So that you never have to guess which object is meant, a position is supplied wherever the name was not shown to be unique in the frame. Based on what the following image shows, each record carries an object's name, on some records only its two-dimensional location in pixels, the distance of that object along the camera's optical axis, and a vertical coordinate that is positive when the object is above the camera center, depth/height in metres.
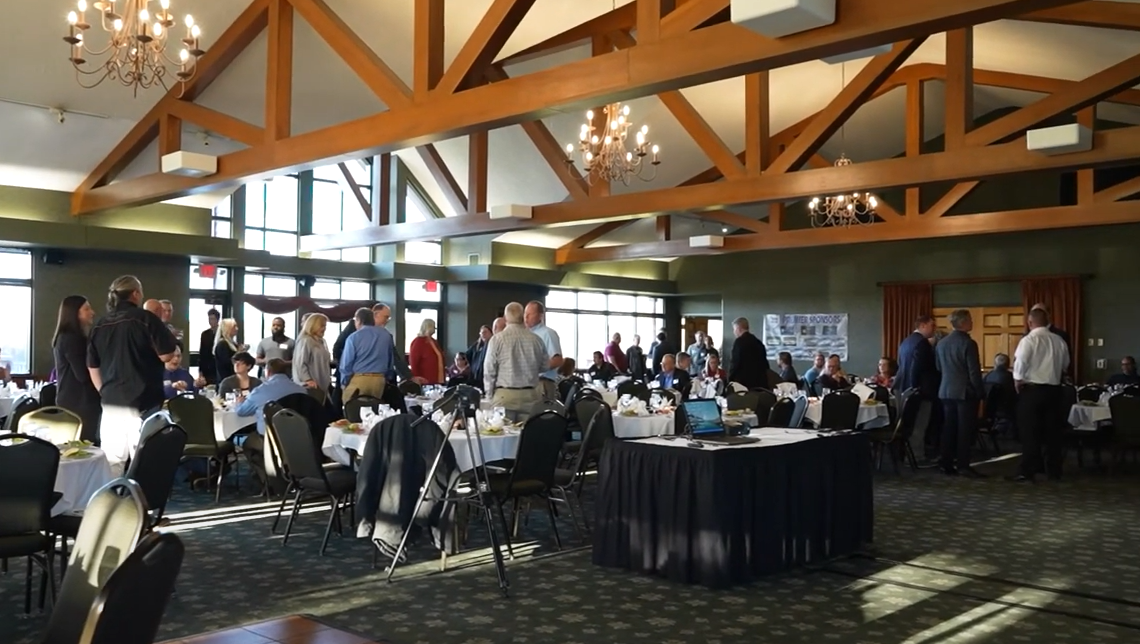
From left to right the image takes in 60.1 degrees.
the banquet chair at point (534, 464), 5.62 -0.72
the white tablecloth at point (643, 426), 7.54 -0.66
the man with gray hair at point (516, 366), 7.12 -0.19
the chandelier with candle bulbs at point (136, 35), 5.72 +1.82
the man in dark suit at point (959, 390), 9.16 -0.44
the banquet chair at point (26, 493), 3.92 -0.63
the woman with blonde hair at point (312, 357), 8.30 -0.16
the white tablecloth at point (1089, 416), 10.30 -0.76
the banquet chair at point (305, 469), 5.71 -0.77
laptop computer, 5.51 -0.46
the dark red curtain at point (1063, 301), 14.99 +0.65
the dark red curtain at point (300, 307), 14.91 +0.50
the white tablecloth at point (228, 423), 7.76 -0.67
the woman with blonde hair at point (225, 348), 10.59 -0.11
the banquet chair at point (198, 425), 7.51 -0.67
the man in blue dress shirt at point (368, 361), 8.48 -0.19
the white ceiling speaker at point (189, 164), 8.72 +1.56
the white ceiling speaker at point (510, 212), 11.48 +1.51
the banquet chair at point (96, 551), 2.41 -0.54
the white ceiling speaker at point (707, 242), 13.99 +1.42
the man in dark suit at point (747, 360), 10.27 -0.20
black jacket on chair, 5.27 -0.73
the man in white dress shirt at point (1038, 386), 8.77 -0.39
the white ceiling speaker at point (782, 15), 4.62 +1.56
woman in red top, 11.73 -0.19
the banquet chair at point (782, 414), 7.93 -0.59
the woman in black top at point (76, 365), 5.76 -0.17
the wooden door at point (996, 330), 15.78 +0.21
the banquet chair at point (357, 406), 7.16 -0.50
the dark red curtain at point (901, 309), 16.78 +0.58
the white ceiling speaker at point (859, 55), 5.24 +1.56
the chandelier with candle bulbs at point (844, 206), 12.95 +1.84
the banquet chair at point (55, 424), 5.25 -0.47
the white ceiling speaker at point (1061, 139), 7.48 +1.57
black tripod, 4.82 -0.78
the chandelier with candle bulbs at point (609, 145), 9.38 +1.89
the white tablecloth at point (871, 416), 9.55 -0.73
